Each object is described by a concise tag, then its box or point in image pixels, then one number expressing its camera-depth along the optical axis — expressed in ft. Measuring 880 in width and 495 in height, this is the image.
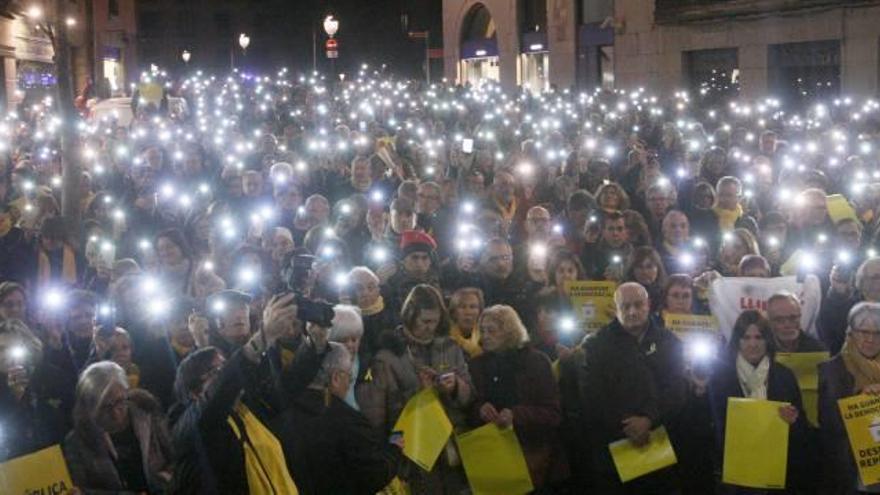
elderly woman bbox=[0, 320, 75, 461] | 17.20
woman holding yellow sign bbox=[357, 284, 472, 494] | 19.12
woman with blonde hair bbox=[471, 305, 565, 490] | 19.16
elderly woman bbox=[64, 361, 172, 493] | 16.20
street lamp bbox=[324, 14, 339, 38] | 98.32
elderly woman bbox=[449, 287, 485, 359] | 21.53
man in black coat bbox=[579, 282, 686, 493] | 19.48
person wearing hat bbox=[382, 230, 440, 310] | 25.28
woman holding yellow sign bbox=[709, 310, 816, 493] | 19.01
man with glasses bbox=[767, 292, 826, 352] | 20.27
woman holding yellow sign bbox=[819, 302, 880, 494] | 18.65
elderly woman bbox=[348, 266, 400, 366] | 23.08
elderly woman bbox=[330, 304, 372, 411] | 18.62
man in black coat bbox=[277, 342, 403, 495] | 15.48
